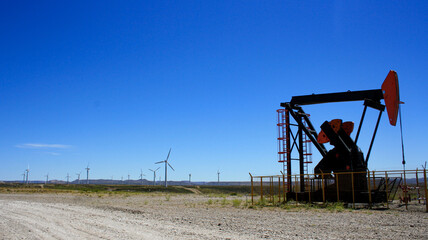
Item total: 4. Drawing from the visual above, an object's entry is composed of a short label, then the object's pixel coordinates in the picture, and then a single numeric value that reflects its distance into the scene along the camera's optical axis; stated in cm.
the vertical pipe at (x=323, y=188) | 1821
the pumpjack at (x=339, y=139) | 1719
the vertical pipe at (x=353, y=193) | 1659
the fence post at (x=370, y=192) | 1589
